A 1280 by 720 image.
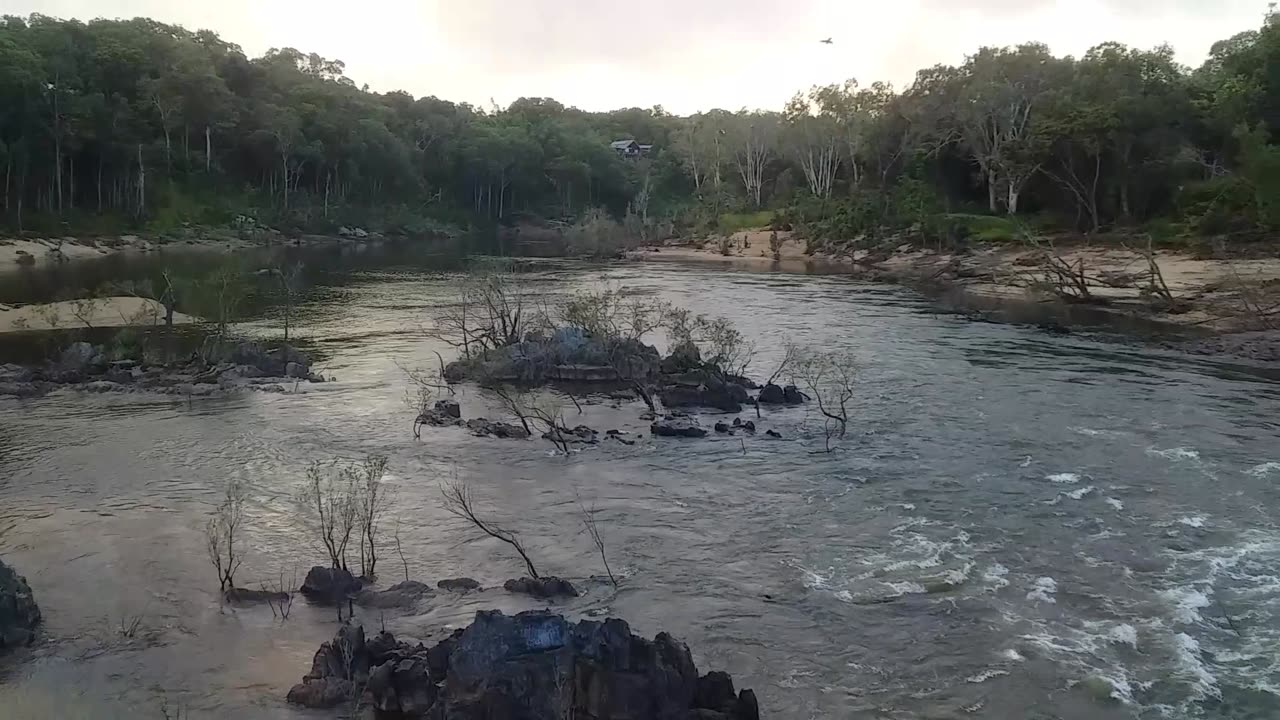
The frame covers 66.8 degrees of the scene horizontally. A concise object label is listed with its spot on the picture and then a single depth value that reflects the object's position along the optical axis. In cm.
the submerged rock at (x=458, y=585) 1501
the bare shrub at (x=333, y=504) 1530
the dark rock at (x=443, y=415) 2505
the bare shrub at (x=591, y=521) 1614
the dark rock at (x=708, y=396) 2706
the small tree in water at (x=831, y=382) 2461
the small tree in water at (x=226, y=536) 1476
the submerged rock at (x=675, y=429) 2414
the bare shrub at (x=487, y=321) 3250
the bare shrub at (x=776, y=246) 8456
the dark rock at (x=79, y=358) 2975
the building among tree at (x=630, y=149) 15450
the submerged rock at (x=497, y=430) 2402
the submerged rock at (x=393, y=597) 1438
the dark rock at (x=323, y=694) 1137
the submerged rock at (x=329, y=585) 1449
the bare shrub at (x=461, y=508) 1728
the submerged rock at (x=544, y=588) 1470
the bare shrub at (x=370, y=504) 1541
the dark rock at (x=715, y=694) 1074
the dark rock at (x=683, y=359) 2952
